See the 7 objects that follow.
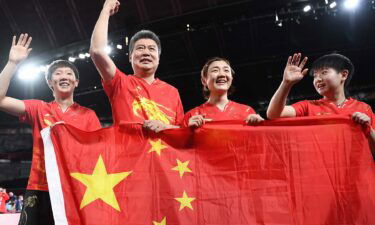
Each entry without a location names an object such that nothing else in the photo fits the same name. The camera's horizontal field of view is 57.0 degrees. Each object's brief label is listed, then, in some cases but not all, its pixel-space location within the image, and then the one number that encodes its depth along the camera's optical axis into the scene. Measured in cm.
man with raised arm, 205
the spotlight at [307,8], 571
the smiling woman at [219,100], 247
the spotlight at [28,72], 715
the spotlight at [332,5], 566
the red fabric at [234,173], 187
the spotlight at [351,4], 561
